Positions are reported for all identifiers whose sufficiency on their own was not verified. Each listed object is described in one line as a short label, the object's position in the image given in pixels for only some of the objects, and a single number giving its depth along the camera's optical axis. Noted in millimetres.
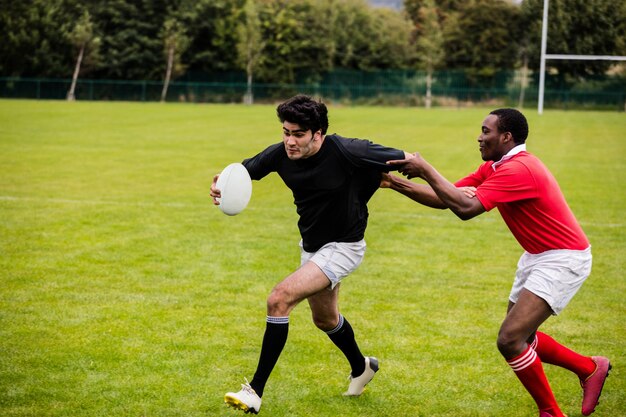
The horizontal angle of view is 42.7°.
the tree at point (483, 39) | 62094
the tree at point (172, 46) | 68994
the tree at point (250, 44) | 70062
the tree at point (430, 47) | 68188
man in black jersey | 5762
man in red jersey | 5566
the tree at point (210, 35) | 73312
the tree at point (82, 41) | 65688
